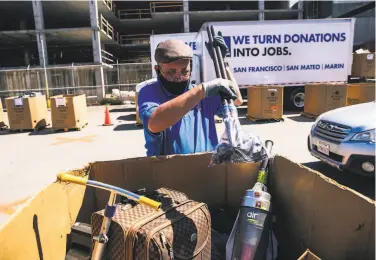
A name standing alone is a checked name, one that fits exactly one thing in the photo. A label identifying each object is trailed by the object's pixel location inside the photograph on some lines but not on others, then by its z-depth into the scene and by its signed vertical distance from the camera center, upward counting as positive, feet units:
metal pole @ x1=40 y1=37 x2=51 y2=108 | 61.41 +1.76
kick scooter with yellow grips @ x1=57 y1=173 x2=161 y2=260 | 4.63 -1.87
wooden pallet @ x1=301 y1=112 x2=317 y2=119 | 34.93 -4.06
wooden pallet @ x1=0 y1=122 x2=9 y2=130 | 36.08 -4.36
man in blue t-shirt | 5.64 -0.41
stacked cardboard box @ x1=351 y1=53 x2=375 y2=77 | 45.06 +2.08
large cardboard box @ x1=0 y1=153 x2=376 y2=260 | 4.44 -2.16
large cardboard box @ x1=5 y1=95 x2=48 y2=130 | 33.32 -2.63
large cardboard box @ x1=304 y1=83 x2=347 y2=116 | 33.22 -1.91
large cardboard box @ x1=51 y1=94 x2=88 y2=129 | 32.78 -2.66
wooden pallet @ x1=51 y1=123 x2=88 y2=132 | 33.06 -4.54
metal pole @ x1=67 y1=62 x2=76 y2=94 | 61.91 +0.69
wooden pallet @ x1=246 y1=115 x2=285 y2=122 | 33.99 -4.25
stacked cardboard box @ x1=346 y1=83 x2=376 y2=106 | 32.94 -1.58
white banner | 39.11 +4.00
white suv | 13.53 -2.83
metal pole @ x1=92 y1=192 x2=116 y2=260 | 4.71 -2.31
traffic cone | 36.17 -4.00
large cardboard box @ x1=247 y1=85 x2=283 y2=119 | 33.40 -2.25
